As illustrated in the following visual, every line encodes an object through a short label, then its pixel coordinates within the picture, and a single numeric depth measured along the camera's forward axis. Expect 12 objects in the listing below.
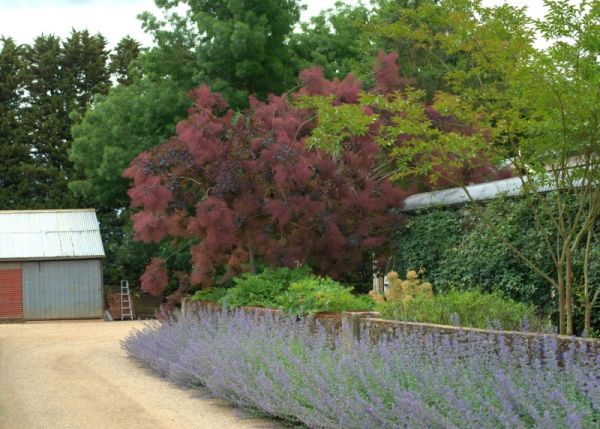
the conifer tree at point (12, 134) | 38.22
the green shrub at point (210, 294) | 15.51
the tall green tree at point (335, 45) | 27.69
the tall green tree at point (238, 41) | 25.78
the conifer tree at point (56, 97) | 38.62
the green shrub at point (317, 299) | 12.21
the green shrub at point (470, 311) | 9.70
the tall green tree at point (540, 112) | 9.20
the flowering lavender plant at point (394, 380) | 5.87
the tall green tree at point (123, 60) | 42.59
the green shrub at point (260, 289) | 14.03
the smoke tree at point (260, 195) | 15.15
